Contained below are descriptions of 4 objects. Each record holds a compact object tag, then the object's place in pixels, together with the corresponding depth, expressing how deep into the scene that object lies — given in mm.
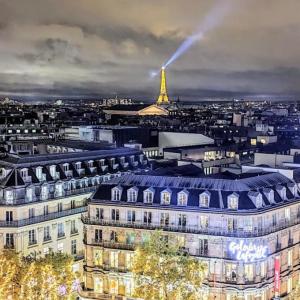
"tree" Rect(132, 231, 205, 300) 48846
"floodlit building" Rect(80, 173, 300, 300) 55597
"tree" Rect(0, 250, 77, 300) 48709
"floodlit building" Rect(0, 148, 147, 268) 62421
